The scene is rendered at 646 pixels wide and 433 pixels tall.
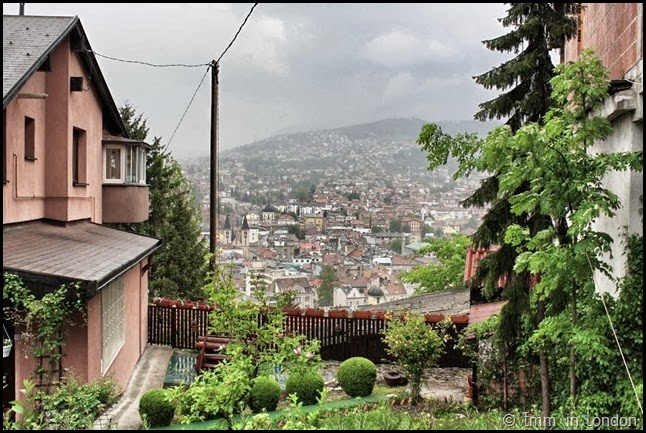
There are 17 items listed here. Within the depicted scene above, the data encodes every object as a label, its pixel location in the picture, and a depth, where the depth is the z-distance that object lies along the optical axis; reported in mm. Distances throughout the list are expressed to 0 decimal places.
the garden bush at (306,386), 10828
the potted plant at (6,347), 7152
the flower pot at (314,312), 15953
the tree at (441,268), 30328
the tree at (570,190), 6371
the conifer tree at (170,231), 27750
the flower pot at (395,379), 12773
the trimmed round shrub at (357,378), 11609
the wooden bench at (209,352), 13234
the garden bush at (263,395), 10273
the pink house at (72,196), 8953
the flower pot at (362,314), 15555
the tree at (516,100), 9539
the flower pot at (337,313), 15812
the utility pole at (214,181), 18625
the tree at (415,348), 11086
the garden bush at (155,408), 9297
